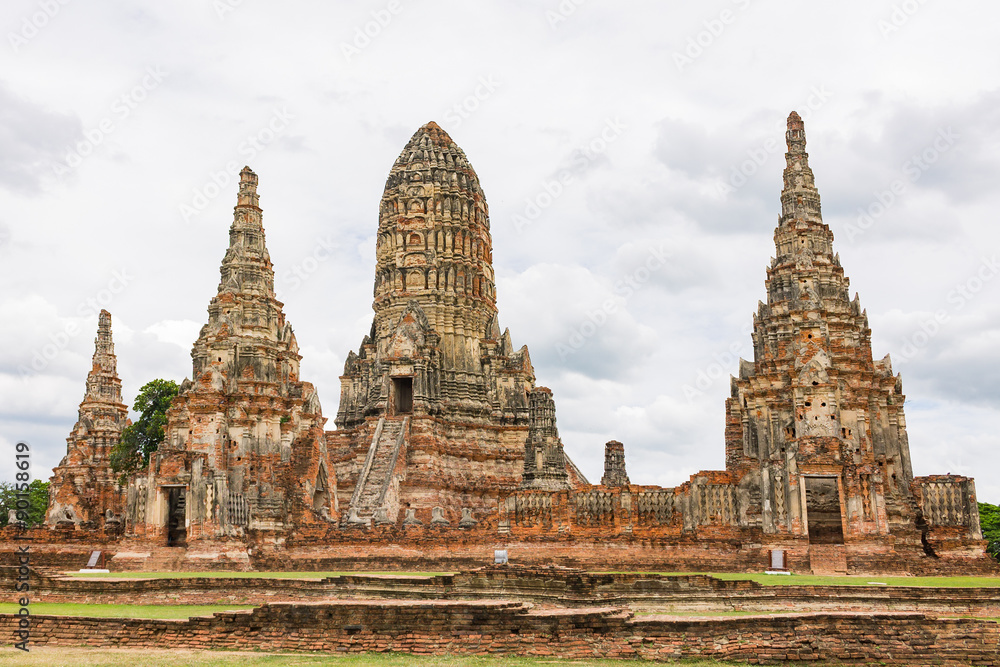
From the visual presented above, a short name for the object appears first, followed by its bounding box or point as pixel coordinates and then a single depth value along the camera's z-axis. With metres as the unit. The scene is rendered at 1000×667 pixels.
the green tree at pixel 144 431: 42.31
